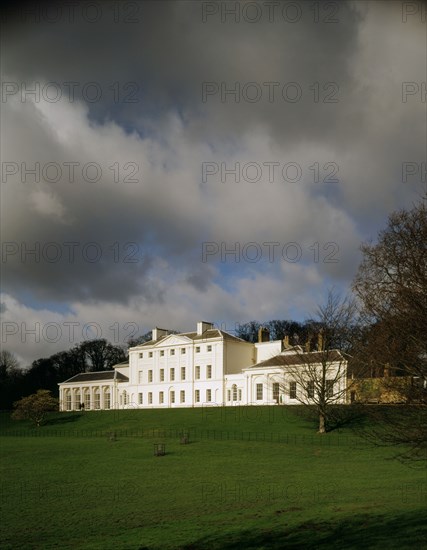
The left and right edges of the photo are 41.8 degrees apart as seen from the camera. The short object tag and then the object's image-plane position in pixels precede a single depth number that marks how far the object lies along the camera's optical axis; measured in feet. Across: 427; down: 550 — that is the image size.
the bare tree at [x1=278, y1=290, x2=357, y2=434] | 143.64
